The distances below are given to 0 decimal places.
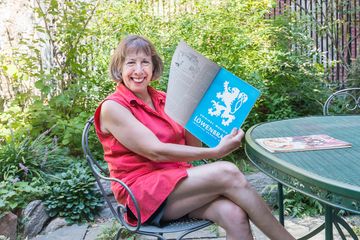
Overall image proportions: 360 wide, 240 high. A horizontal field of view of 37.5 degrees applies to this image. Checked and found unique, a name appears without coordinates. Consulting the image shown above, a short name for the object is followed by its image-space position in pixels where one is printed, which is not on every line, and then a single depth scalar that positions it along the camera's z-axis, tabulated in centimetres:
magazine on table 207
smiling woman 222
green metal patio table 156
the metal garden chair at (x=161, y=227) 222
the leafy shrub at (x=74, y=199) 390
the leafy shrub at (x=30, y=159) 412
